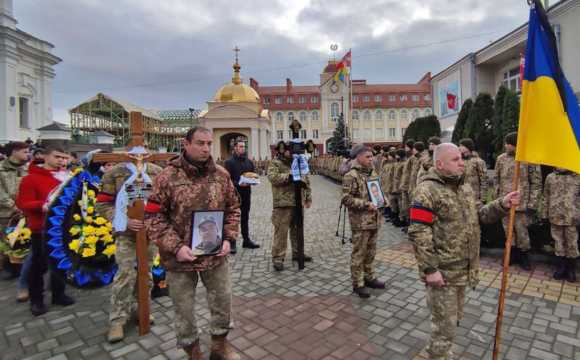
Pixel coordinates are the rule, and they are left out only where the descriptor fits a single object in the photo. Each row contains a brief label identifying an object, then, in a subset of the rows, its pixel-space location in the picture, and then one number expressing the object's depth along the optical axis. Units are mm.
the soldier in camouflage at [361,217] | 4457
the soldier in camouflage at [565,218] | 4891
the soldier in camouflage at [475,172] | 6387
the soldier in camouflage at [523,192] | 5391
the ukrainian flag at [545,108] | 2727
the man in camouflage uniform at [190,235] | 2830
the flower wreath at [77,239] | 3828
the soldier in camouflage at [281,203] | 5633
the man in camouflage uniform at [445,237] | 2695
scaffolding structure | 40344
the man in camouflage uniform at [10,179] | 5258
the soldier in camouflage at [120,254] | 3531
